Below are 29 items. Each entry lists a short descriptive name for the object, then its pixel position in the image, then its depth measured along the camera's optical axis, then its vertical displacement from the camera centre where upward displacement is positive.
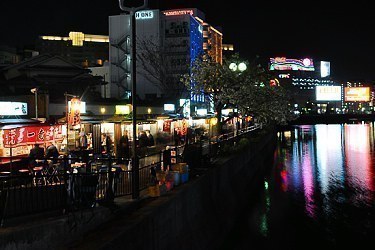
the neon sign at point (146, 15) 87.62 +24.30
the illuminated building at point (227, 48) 139.77 +27.39
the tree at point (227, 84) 28.69 +2.97
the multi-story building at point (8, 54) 65.69 +12.70
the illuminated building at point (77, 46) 103.19 +21.38
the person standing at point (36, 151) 16.08 -0.89
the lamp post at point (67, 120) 18.77 +0.39
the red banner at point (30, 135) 15.28 -0.24
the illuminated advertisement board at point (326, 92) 137.50 +10.43
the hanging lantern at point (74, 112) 18.95 +0.76
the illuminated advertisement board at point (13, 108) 17.08 +0.93
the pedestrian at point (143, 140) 24.99 -0.82
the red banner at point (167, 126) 32.39 +0.02
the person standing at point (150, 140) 25.90 -0.87
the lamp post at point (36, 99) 20.69 +1.51
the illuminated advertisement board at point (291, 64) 177.75 +26.59
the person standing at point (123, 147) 22.38 -1.11
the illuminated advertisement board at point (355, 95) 150.38 +10.15
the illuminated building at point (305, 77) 176.84 +21.93
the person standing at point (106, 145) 24.56 -1.07
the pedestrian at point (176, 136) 28.81 -0.79
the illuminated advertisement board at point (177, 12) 102.19 +29.13
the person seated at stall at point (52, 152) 16.88 -0.97
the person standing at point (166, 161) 13.92 -1.19
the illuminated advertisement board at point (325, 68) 187.12 +25.32
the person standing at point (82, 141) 21.05 -0.69
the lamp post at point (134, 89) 9.90 +0.95
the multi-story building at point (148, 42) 77.06 +17.95
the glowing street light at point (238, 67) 27.02 +4.12
